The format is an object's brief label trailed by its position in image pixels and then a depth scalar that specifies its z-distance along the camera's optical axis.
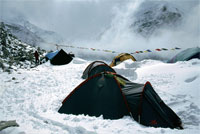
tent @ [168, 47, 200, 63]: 11.64
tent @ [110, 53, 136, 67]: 19.20
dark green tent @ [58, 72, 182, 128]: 4.32
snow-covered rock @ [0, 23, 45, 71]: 12.02
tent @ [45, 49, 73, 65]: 18.61
